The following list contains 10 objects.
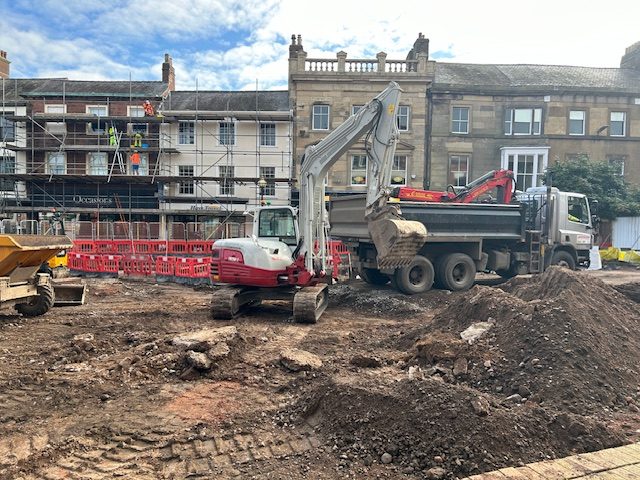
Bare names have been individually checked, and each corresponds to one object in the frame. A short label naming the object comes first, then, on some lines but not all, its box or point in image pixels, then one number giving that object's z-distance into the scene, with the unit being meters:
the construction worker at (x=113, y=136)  29.23
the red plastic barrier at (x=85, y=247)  18.31
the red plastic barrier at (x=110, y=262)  16.28
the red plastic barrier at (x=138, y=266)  15.90
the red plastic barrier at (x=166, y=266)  15.34
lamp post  24.97
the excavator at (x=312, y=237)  9.24
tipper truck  11.88
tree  25.30
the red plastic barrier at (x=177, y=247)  19.05
